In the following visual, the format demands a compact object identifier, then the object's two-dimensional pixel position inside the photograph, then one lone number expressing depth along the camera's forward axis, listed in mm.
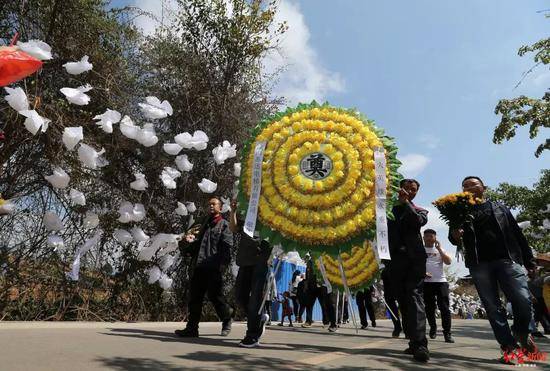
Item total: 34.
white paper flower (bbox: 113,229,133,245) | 9000
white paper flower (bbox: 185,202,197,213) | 10031
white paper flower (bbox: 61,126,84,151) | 7500
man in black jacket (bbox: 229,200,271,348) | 5434
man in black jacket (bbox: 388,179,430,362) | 4961
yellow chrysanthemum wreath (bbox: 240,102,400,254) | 5074
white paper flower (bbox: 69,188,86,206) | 8093
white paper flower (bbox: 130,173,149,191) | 9062
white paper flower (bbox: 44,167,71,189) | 7746
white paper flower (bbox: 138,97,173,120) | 8828
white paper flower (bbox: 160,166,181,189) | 9234
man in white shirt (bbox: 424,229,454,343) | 8289
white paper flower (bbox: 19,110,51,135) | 7008
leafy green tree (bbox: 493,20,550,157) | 12531
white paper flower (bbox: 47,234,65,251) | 8039
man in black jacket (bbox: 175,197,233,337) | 6398
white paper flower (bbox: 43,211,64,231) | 8016
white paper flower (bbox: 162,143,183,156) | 9180
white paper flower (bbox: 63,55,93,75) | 7984
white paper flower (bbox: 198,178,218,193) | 9734
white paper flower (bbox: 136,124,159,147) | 8641
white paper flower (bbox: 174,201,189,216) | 9680
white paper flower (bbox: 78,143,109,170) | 7867
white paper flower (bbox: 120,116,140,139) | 8500
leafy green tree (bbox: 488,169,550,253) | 19859
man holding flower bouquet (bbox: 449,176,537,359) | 5047
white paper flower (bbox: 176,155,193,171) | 9453
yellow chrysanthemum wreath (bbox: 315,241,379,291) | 7965
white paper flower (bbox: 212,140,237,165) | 9664
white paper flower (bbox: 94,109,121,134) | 8148
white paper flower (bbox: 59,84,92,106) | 7633
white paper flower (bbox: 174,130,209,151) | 9259
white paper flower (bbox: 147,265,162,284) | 9297
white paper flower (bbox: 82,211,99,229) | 8609
